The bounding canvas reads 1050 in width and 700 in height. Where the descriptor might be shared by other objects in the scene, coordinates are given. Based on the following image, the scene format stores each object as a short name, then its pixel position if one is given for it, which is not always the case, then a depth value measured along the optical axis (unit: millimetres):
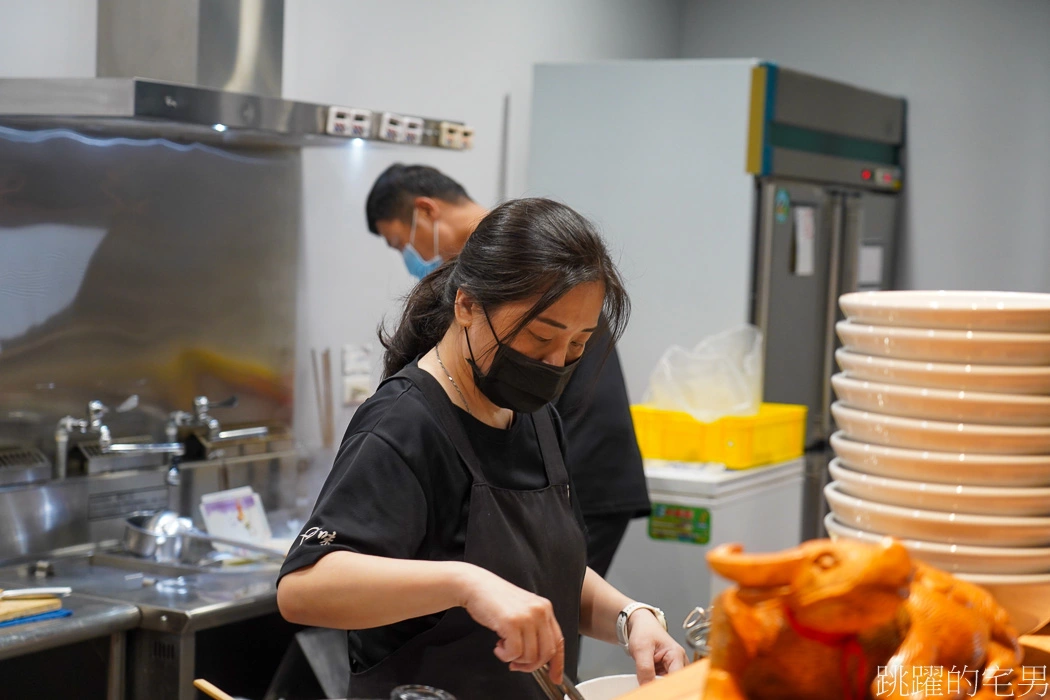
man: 2605
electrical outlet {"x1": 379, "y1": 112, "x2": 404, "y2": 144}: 2906
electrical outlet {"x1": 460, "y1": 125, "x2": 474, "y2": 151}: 3170
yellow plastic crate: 3559
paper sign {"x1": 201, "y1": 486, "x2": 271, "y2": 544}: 3082
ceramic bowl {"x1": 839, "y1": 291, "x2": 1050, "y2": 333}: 1046
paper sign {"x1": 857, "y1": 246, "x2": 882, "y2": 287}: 4854
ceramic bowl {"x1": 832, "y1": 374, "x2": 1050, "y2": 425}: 1038
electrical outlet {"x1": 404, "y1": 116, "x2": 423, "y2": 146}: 2977
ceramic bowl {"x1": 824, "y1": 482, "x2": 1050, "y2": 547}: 1024
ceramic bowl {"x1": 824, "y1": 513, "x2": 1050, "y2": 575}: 1026
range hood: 2396
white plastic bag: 3668
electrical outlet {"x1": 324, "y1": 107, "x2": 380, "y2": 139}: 2762
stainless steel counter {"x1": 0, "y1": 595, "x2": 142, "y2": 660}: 2109
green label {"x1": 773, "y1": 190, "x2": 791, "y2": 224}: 4031
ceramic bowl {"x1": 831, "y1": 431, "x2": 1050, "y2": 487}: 1030
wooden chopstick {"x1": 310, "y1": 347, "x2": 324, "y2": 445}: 3654
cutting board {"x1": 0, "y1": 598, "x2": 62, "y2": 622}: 2197
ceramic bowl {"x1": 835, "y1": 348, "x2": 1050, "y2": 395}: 1042
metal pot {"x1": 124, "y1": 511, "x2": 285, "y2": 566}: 2766
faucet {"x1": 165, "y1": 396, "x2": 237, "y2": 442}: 3111
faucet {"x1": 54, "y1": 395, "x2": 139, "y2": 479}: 2826
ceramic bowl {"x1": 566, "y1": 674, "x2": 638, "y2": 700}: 1506
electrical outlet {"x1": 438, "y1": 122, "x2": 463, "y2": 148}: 3101
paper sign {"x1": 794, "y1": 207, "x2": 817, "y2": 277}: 4227
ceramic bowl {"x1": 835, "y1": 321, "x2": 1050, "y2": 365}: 1043
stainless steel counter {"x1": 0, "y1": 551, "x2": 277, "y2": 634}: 2354
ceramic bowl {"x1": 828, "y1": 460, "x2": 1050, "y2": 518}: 1026
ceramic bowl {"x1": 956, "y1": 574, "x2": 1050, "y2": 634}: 1032
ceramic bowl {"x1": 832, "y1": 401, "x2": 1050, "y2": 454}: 1035
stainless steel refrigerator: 3953
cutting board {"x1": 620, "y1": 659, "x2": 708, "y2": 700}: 956
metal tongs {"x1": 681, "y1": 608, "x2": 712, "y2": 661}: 1218
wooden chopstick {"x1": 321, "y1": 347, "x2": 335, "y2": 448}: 3705
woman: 1332
